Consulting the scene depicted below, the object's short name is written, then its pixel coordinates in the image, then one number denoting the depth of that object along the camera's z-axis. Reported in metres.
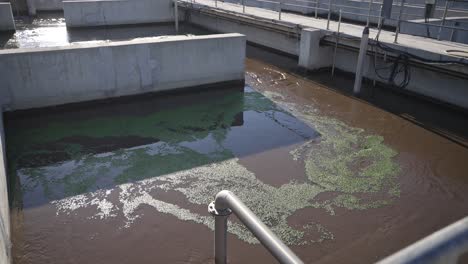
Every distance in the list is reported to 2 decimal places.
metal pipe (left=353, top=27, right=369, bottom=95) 9.62
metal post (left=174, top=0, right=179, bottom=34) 19.18
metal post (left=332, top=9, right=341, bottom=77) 11.41
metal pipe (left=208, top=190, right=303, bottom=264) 2.29
